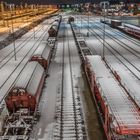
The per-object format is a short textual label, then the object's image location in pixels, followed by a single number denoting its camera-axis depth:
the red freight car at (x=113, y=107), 14.49
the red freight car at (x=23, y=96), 21.25
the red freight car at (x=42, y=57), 33.16
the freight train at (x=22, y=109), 19.05
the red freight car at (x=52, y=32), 64.72
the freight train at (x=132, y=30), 65.03
